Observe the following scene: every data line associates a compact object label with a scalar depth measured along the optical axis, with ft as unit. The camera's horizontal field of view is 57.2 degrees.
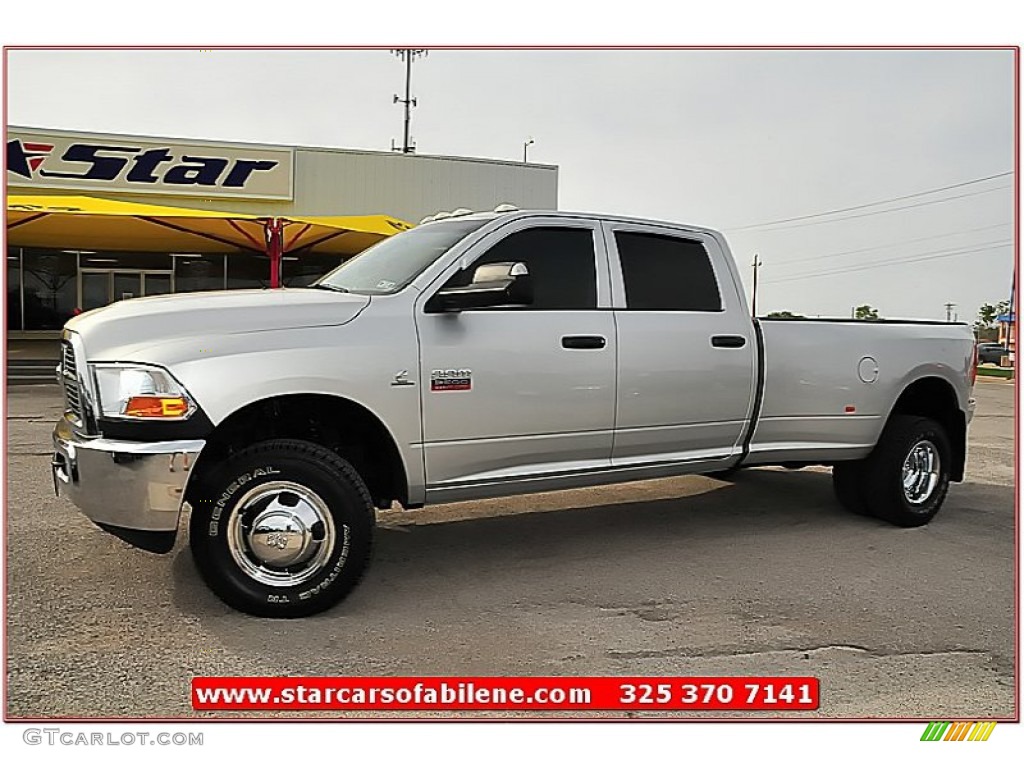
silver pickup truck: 12.87
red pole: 43.68
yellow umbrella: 37.81
